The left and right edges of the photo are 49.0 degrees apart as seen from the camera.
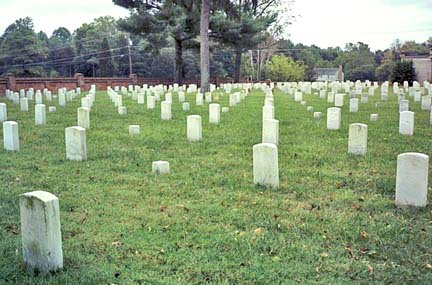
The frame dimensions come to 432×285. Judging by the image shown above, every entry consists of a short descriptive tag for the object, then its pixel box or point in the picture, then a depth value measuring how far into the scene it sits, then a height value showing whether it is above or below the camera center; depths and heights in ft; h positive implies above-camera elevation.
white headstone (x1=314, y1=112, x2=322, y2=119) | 49.10 -3.27
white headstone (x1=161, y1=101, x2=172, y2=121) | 49.16 -2.72
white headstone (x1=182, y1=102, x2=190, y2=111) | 59.52 -2.82
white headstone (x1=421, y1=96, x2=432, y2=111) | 58.44 -2.54
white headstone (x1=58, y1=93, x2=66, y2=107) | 71.01 -2.17
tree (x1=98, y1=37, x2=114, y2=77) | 189.88 +9.64
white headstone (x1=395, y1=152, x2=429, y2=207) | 17.93 -3.70
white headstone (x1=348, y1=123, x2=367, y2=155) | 28.58 -3.39
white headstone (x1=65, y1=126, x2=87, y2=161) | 27.58 -3.38
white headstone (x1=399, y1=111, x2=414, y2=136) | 37.22 -3.18
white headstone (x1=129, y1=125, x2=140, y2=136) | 38.57 -3.65
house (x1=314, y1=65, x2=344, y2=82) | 260.70 +5.77
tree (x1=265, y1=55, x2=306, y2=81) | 217.56 +6.29
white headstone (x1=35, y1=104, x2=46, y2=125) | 45.19 -2.87
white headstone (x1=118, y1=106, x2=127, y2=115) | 54.99 -3.00
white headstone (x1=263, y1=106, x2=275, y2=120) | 41.28 -2.46
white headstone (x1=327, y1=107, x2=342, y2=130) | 39.99 -2.94
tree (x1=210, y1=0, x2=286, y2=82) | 116.98 +14.19
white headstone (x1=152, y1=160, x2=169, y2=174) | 24.53 -4.28
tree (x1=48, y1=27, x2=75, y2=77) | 211.82 +11.76
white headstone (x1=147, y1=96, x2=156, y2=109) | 62.77 -2.28
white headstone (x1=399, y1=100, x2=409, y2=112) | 49.71 -2.34
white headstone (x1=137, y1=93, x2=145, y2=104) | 73.45 -2.19
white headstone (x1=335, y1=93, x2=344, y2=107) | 63.82 -2.26
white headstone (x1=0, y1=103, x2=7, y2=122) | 46.11 -2.51
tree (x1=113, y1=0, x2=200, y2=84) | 118.32 +15.98
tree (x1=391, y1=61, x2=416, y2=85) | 144.25 +3.21
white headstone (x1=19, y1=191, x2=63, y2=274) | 12.51 -3.88
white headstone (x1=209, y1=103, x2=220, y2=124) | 45.68 -2.87
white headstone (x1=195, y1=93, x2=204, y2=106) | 69.90 -2.31
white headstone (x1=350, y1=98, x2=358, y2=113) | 56.13 -2.71
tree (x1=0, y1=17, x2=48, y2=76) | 170.91 +12.11
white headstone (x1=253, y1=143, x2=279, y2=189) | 21.17 -3.65
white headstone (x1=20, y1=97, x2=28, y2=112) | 60.85 -2.45
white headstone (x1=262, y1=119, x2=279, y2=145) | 32.07 -3.18
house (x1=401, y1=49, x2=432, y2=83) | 154.95 +5.75
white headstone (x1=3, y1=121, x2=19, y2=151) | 30.68 -3.25
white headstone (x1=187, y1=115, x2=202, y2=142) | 35.19 -3.25
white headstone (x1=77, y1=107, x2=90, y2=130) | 41.24 -2.84
